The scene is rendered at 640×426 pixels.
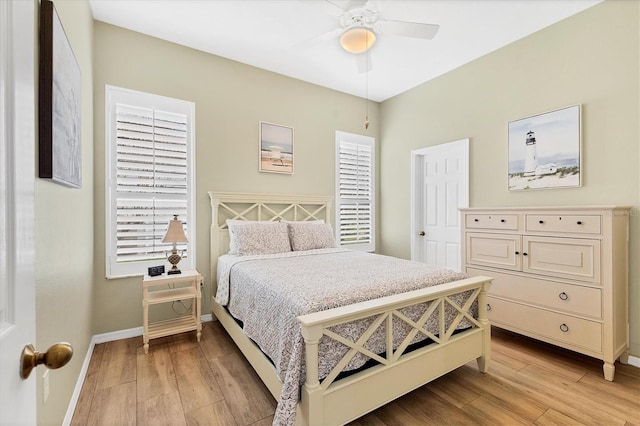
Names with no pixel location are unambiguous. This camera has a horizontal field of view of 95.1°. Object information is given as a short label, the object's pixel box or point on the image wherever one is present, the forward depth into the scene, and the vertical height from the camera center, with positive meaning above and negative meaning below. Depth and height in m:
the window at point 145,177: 2.82 +0.36
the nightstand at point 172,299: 2.54 -0.79
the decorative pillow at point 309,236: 3.32 -0.28
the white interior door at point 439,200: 3.71 +0.16
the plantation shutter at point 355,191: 4.39 +0.32
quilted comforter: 1.52 -0.51
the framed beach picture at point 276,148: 3.67 +0.82
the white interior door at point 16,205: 0.51 +0.01
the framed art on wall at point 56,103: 1.31 +0.55
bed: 1.44 -0.79
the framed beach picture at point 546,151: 2.68 +0.60
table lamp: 2.73 -0.24
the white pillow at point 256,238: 3.01 -0.27
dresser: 2.19 -0.53
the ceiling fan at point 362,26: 2.29 +1.55
